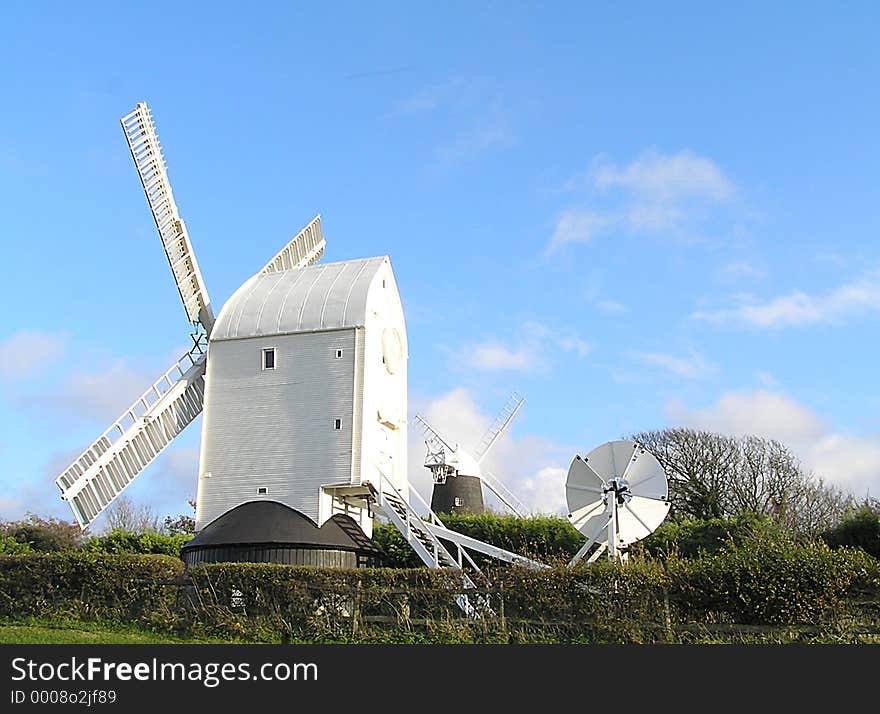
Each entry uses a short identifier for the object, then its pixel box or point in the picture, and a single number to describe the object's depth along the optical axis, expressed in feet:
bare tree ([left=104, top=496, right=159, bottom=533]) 175.91
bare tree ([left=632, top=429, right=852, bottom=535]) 120.67
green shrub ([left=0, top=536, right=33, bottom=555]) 86.94
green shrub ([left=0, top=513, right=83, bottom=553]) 113.16
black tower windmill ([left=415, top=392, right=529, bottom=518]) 123.75
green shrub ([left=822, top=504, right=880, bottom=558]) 72.23
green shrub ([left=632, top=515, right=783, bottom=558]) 73.50
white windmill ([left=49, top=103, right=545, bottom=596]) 70.54
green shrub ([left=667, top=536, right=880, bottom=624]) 44.60
